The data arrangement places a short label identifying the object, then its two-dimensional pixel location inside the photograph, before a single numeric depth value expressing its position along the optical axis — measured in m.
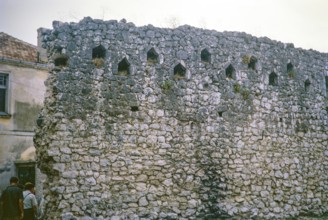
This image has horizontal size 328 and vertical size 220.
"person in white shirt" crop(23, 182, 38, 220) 10.16
